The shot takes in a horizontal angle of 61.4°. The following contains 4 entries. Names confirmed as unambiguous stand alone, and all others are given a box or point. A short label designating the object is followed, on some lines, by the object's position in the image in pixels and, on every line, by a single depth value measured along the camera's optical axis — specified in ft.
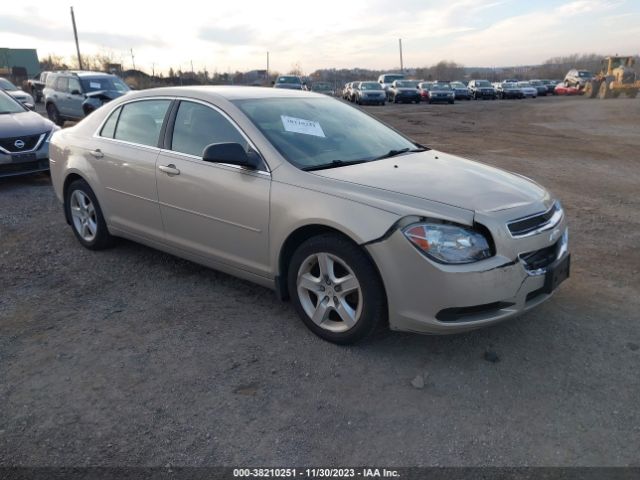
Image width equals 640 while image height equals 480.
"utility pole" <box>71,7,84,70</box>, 139.23
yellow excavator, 120.78
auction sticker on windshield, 13.25
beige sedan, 10.13
